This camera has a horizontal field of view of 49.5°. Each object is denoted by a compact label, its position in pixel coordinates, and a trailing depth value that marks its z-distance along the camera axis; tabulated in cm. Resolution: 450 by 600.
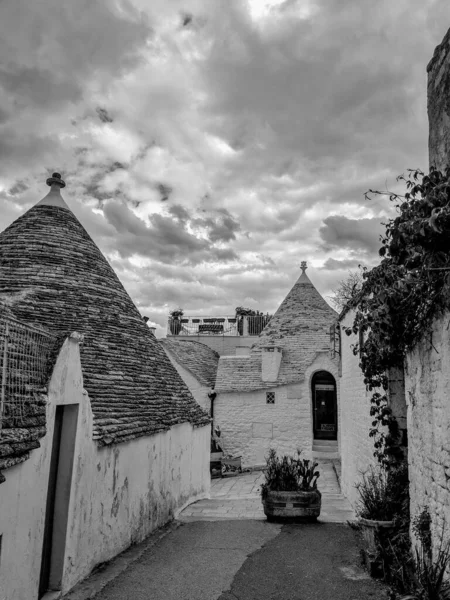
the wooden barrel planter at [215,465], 1661
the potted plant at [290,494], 796
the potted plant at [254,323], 3088
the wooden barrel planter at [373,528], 548
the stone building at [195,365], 1939
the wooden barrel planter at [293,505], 794
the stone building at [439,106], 481
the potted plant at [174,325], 3025
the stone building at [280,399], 1830
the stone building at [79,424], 442
